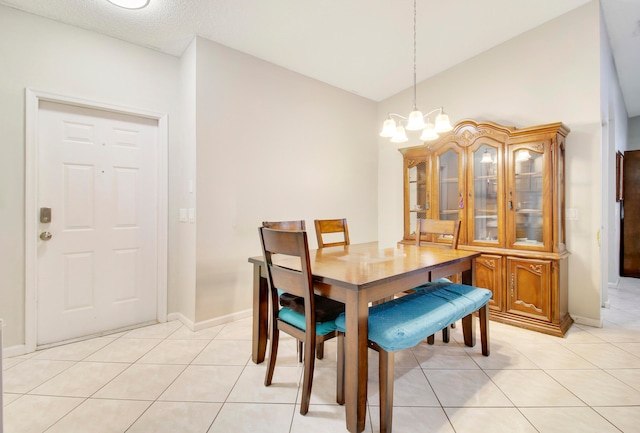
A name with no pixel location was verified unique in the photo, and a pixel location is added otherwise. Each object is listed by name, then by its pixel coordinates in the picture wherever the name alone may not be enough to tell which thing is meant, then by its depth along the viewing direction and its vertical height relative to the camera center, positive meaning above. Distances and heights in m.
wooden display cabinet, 2.62 +0.08
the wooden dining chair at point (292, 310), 1.57 -0.50
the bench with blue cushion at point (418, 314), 1.49 -0.56
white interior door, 2.43 -0.05
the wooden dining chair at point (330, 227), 2.65 -0.10
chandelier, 2.07 +0.63
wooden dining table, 1.44 -0.36
